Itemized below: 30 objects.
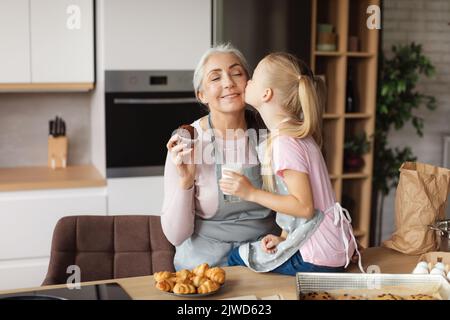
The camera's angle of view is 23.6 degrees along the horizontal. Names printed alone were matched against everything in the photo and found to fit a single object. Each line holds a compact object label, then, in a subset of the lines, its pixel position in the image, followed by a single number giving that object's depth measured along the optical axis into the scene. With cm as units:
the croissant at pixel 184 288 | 356
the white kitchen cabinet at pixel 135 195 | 564
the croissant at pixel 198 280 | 360
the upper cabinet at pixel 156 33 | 556
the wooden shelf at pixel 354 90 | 642
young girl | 361
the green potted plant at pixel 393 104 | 659
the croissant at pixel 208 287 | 357
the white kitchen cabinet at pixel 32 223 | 549
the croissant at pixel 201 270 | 364
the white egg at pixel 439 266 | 372
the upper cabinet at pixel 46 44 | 557
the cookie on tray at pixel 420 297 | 350
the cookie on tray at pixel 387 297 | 348
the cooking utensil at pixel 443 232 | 395
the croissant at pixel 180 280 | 360
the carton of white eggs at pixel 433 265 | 369
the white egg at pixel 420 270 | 371
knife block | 602
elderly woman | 395
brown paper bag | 403
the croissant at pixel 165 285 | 359
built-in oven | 560
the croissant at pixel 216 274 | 362
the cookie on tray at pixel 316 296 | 347
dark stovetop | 349
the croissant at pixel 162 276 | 362
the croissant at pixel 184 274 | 362
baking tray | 351
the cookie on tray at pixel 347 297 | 349
